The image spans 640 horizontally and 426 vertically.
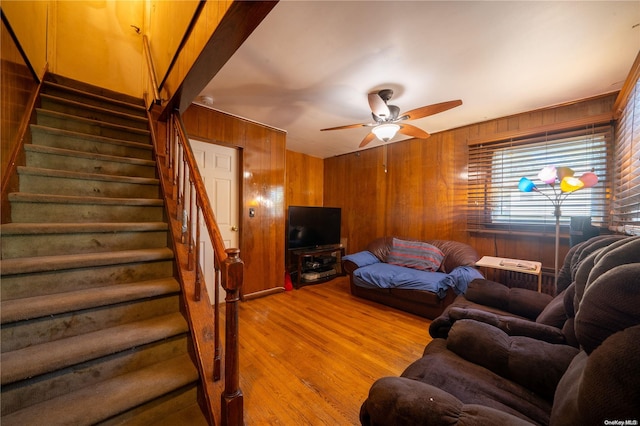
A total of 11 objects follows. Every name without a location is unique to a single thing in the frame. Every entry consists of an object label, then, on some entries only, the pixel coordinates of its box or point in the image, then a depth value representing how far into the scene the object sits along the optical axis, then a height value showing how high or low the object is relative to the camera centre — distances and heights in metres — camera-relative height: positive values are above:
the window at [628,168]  1.63 +0.34
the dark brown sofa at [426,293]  2.71 -1.05
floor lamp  2.08 +0.26
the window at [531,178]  2.44 +0.40
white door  2.98 +0.27
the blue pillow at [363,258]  3.50 -0.77
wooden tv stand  3.97 -1.01
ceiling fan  2.08 +0.91
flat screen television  4.03 -0.32
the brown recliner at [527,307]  1.21 -0.65
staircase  1.06 -0.48
